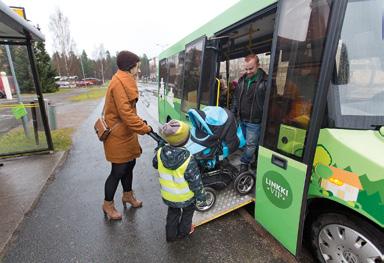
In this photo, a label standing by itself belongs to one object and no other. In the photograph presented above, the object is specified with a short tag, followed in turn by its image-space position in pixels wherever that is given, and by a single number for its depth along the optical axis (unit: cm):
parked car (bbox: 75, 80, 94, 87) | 5508
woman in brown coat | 297
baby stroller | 331
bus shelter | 562
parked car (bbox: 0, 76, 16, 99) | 629
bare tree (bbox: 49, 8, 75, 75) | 3297
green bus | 184
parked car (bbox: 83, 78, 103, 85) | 6831
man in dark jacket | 331
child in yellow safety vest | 255
